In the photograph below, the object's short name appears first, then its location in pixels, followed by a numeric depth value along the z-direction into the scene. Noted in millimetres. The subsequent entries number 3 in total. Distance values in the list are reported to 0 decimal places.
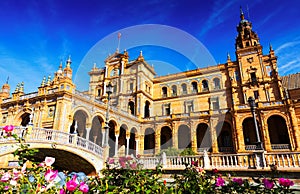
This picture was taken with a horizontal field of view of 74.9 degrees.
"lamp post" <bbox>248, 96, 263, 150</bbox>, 12958
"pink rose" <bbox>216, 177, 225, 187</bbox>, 3295
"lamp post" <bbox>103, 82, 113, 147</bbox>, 12461
